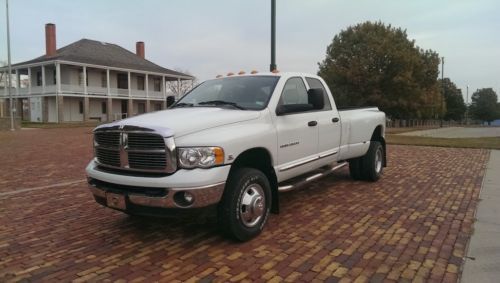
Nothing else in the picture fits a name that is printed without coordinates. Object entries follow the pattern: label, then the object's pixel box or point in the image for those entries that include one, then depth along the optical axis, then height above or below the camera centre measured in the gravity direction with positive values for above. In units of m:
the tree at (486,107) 109.94 +1.11
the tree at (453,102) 88.69 +2.01
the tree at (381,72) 41.94 +3.93
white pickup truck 4.11 -0.44
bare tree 66.75 +4.12
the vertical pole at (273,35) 11.40 +2.06
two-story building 41.78 +2.98
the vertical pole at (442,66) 52.04 +5.55
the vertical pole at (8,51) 30.41 +4.32
